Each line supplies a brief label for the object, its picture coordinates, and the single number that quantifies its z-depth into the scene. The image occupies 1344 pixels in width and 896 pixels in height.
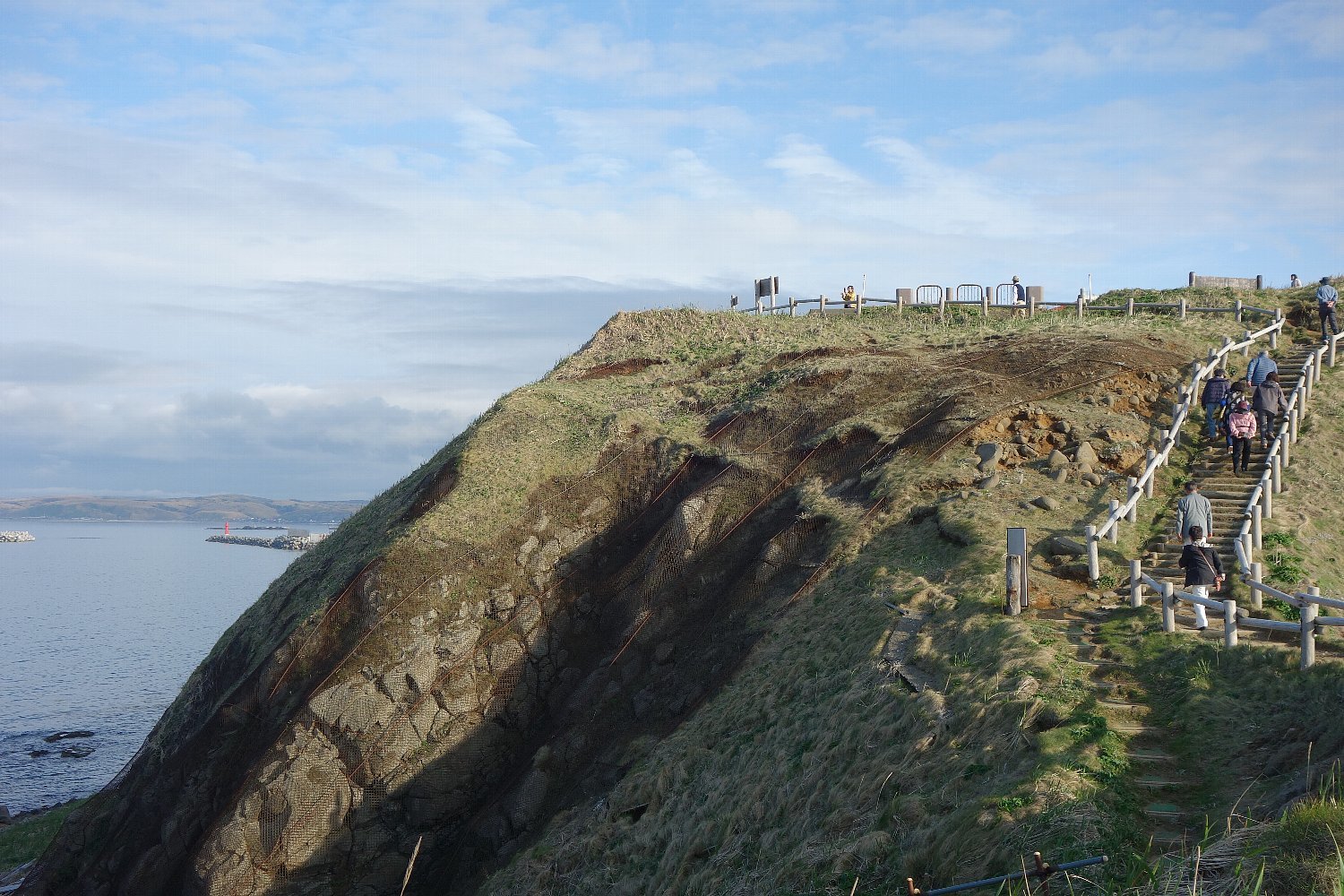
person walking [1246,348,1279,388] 23.42
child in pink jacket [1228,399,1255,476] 21.17
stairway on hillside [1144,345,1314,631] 17.45
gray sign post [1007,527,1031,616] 15.59
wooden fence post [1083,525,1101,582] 17.38
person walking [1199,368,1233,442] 23.94
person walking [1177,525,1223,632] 15.10
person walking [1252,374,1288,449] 22.23
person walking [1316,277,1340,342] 30.62
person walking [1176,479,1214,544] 16.08
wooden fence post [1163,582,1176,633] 14.41
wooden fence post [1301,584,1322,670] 12.00
